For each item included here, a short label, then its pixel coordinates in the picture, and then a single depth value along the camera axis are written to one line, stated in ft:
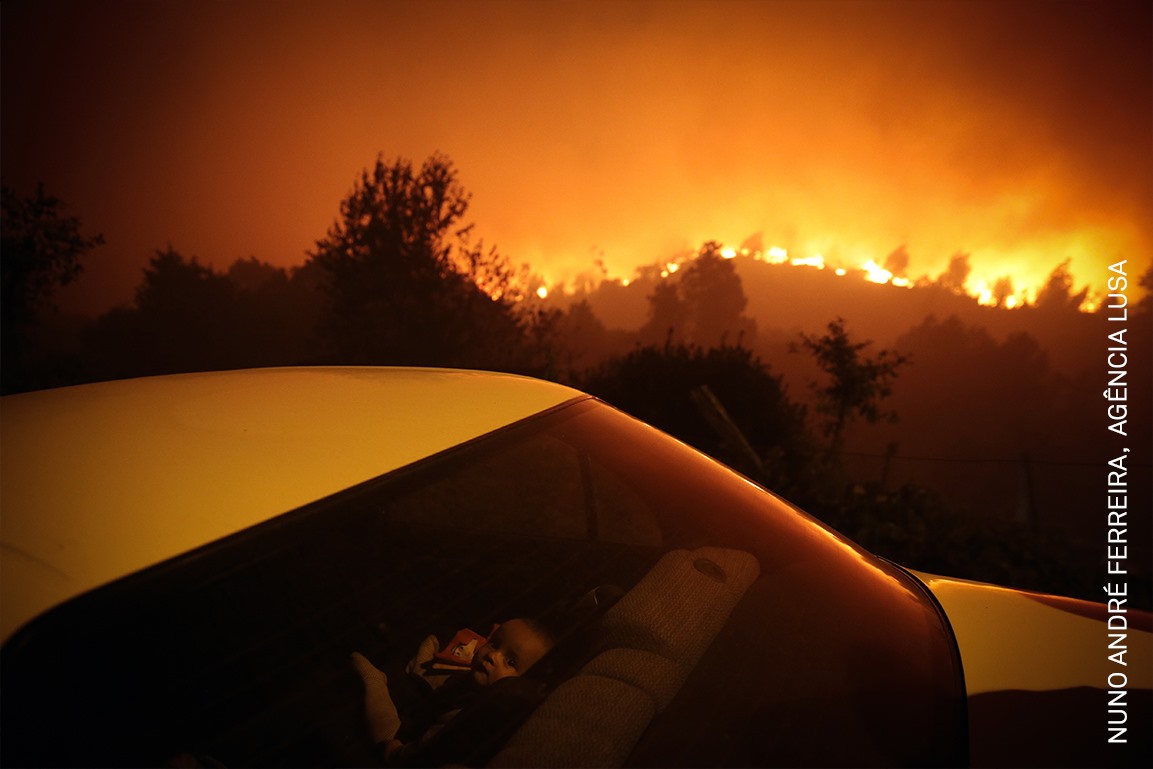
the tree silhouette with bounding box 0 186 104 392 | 44.42
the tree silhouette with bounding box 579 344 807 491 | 40.62
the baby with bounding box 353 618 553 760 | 4.53
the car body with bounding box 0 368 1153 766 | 2.61
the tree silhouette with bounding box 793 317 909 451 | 64.34
